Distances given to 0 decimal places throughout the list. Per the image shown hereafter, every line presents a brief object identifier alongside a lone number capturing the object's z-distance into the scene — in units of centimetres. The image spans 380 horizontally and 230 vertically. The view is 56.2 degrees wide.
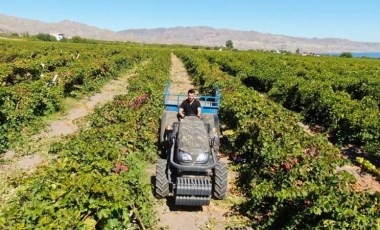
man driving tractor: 889
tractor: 659
